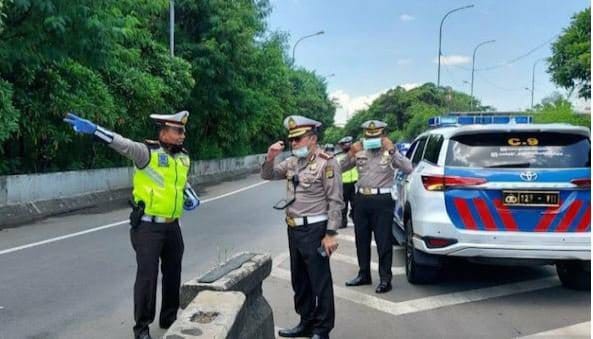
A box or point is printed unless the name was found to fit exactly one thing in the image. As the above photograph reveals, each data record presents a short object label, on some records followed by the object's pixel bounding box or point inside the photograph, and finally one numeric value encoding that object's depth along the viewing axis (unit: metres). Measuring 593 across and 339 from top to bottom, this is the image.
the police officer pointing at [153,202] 4.81
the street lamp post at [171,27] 21.16
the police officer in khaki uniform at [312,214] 4.88
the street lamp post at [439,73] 43.25
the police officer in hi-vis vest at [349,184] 10.73
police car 6.08
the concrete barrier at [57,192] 12.77
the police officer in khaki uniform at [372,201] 6.62
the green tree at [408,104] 72.62
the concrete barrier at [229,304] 3.46
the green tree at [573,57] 21.27
